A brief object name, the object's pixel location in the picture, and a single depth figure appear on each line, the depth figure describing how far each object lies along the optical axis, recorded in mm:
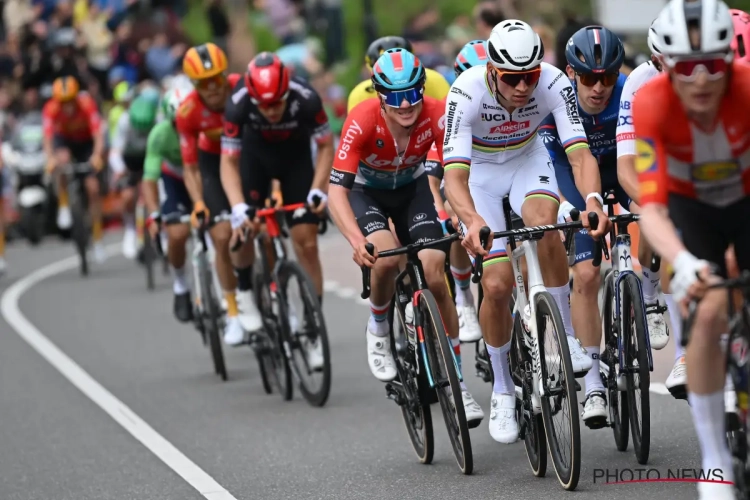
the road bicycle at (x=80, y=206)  37612
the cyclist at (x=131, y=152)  33687
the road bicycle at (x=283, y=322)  19609
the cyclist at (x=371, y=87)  20422
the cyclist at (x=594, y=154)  15500
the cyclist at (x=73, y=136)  39969
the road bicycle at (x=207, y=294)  22734
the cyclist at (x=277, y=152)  19969
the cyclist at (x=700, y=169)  10758
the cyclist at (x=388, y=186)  15969
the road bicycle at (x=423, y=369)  14859
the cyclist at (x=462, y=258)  19250
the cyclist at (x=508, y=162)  14711
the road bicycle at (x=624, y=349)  14125
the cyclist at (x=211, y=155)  22000
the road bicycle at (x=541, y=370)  13500
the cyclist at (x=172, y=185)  24969
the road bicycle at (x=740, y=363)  10742
